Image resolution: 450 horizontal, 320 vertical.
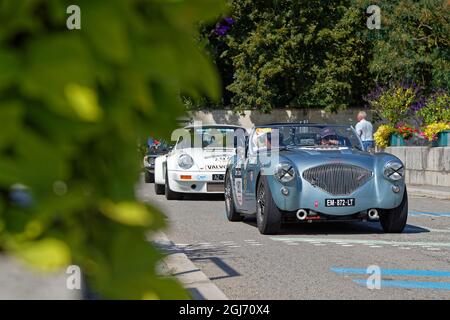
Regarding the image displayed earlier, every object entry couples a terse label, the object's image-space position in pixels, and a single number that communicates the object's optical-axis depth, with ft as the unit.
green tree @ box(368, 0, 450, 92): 129.59
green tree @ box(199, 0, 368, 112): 151.53
